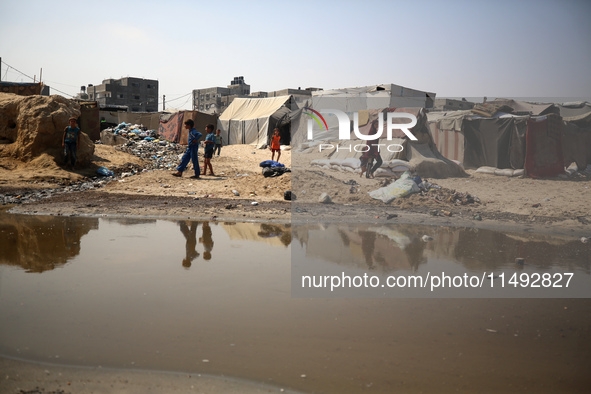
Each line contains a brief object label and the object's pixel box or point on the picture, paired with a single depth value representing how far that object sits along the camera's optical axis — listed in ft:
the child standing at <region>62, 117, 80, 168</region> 36.99
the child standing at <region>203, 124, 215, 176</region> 38.75
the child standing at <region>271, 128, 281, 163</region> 45.32
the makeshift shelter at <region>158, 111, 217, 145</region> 77.82
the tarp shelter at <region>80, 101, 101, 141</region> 64.90
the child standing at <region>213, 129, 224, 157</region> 55.39
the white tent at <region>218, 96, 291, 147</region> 73.36
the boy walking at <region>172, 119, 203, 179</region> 37.11
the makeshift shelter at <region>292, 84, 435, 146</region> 65.82
